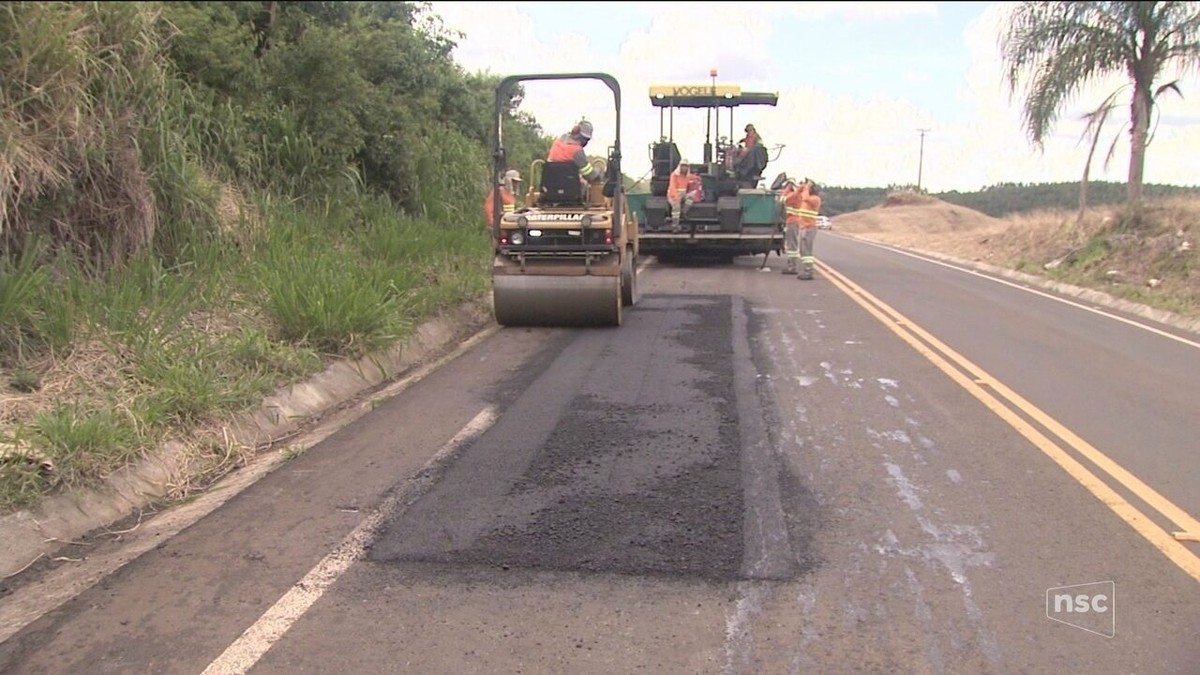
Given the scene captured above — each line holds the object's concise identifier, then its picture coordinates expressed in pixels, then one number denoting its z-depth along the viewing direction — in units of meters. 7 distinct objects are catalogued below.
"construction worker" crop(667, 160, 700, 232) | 18.02
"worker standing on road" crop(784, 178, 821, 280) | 16.72
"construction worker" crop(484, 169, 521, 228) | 11.06
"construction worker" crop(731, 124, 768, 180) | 18.78
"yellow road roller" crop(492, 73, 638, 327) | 10.12
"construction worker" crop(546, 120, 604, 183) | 10.73
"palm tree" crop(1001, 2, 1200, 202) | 17.33
